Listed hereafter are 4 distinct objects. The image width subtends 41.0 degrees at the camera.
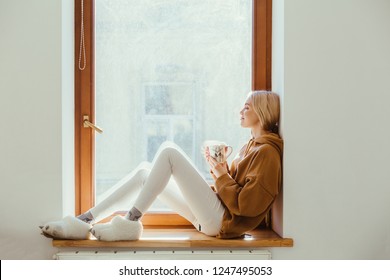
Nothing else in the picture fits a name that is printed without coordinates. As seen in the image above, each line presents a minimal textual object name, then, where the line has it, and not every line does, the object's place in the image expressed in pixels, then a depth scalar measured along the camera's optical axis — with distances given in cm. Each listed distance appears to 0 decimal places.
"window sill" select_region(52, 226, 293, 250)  222
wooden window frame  253
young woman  222
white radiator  222
